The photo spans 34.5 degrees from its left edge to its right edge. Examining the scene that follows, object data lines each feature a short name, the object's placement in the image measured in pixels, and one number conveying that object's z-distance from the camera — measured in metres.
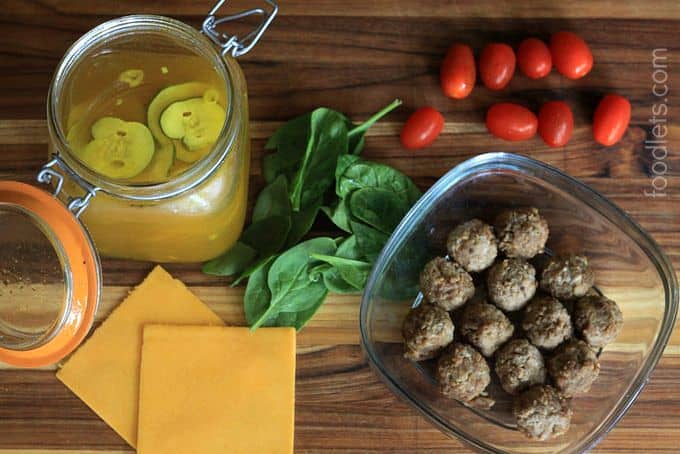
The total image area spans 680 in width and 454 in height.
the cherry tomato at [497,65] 0.63
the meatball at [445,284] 0.59
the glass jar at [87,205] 0.50
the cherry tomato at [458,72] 0.62
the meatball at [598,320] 0.59
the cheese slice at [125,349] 0.62
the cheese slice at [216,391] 0.62
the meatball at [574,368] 0.58
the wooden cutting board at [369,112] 0.62
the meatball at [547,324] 0.59
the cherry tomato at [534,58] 0.63
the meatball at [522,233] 0.59
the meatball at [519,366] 0.59
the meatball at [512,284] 0.59
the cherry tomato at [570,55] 0.62
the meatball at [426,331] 0.59
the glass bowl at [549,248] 0.60
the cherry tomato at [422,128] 0.62
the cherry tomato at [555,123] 0.62
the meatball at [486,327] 0.59
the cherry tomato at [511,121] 0.62
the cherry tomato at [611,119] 0.62
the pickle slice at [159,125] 0.52
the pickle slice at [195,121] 0.53
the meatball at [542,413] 0.58
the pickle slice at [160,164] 0.52
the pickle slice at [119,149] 0.52
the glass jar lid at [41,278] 0.50
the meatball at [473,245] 0.59
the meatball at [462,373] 0.58
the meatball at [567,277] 0.59
